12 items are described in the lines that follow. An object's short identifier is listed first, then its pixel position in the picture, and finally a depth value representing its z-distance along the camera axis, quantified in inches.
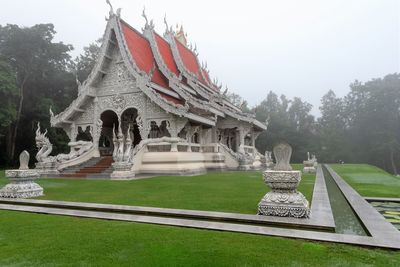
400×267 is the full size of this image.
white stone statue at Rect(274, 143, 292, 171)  183.2
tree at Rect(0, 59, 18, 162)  744.3
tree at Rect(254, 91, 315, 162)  1503.4
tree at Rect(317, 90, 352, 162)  1486.2
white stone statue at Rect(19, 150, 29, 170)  298.4
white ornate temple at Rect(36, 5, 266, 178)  534.6
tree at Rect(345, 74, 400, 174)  1393.9
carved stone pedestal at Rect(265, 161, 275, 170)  826.4
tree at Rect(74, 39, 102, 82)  1104.2
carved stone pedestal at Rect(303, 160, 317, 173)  553.6
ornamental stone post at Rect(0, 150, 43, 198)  272.8
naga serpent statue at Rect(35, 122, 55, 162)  523.5
